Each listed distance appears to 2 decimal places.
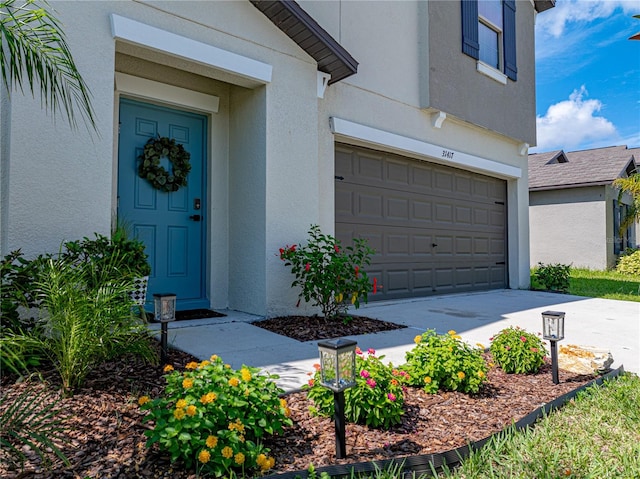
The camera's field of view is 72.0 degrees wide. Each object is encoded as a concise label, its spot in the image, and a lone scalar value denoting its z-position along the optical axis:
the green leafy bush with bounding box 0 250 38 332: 2.84
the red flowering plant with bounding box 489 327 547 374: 3.21
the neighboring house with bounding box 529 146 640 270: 14.06
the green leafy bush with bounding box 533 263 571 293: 8.96
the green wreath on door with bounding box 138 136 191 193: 4.89
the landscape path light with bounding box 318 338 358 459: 1.94
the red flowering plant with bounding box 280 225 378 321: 4.65
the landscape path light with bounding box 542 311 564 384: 2.97
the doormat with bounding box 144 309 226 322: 4.71
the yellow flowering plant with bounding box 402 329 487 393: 2.75
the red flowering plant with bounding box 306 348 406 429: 2.24
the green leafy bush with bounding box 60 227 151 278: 3.32
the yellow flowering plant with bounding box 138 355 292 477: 1.78
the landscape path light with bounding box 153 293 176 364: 3.04
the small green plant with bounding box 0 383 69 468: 1.72
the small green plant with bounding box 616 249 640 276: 13.55
